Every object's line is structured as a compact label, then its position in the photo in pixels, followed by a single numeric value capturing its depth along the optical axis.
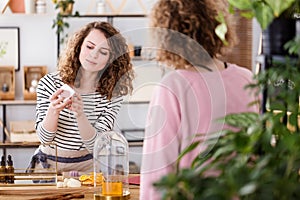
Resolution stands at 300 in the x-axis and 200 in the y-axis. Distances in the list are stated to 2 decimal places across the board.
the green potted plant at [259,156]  1.37
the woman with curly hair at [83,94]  3.47
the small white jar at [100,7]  6.91
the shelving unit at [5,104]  6.77
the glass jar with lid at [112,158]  3.09
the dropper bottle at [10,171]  3.31
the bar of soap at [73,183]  3.21
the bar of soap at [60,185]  3.21
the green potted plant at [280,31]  1.98
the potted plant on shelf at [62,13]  6.68
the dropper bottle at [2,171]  3.31
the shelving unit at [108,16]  6.89
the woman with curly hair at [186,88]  2.27
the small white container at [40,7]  6.83
